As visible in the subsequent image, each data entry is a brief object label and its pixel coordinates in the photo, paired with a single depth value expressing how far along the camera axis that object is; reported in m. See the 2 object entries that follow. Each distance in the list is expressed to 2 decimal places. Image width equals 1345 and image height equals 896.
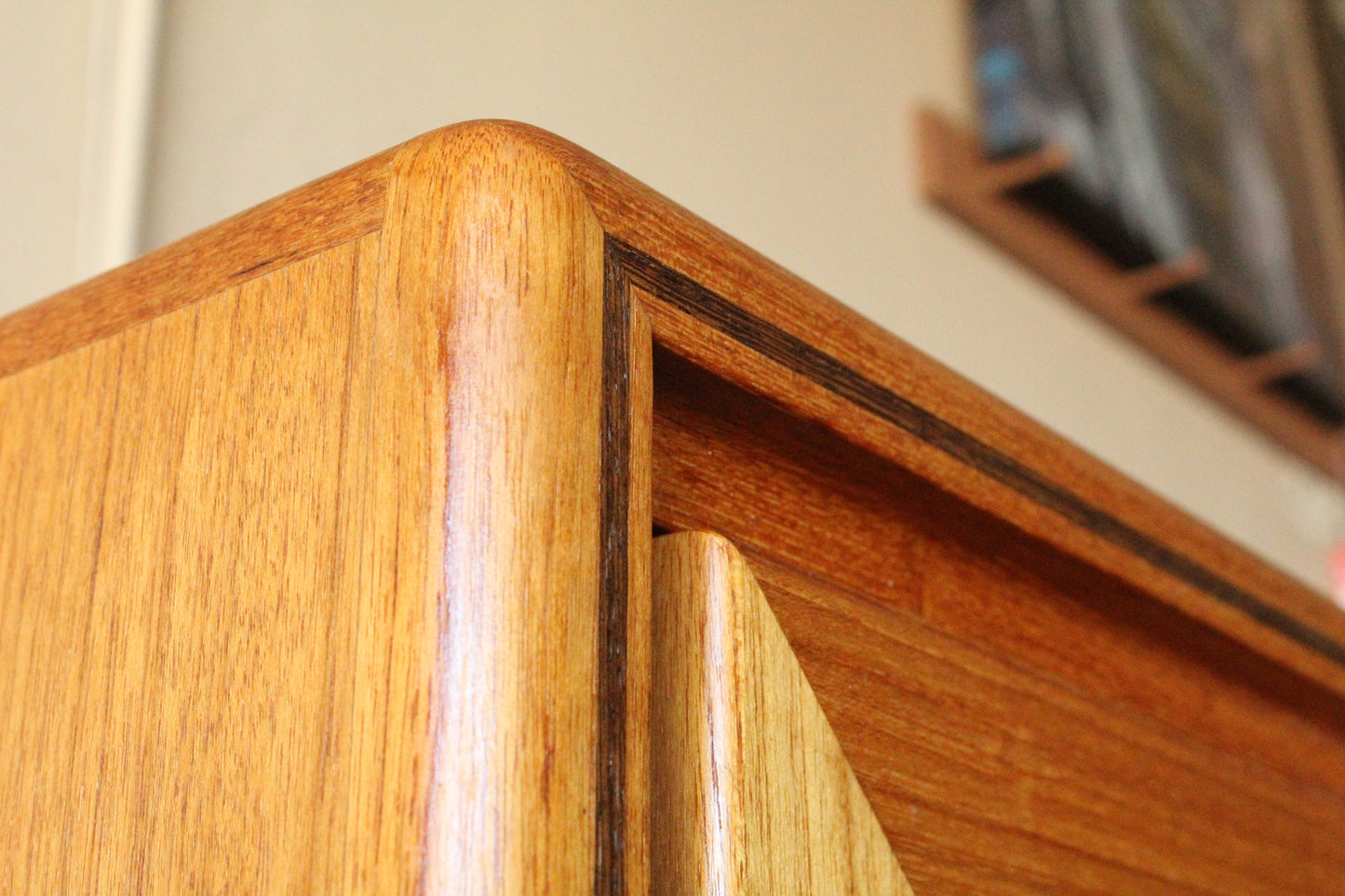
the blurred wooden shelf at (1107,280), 1.26
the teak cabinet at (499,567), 0.26
